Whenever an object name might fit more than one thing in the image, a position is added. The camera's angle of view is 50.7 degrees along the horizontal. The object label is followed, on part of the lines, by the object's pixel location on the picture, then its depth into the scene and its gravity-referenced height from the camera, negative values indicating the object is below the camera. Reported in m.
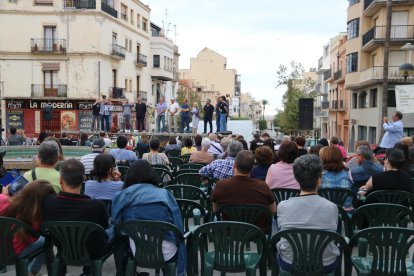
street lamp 14.03 +1.85
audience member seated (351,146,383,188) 7.27 -0.72
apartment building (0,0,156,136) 36.94 +5.24
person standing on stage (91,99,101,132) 21.39 +0.37
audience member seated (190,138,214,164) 9.71 -0.74
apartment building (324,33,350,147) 51.06 +3.89
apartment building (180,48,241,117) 100.88 +11.99
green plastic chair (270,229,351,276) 3.84 -1.08
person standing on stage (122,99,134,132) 22.86 +0.67
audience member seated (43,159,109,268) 4.29 -0.83
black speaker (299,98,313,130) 19.88 +0.51
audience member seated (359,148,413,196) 5.98 -0.72
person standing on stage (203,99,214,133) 20.60 +0.52
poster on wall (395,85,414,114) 15.11 +0.95
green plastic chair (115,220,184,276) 4.15 -1.14
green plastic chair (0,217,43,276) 4.19 -1.20
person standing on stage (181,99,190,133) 21.72 +0.34
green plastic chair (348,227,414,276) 3.79 -1.09
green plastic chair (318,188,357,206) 6.02 -0.96
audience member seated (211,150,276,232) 5.01 -0.77
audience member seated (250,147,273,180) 7.12 -0.62
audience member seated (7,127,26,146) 15.96 -0.65
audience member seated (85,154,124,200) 5.65 -0.80
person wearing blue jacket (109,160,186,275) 4.39 -0.88
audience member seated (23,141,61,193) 5.71 -0.60
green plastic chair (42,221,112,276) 4.14 -1.16
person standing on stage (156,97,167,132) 22.16 +0.48
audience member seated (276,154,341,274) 4.01 -0.81
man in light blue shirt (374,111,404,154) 12.12 -0.19
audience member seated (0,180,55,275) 4.34 -0.86
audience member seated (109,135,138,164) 9.70 -0.67
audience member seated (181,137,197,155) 12.25 -0.69
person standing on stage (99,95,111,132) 21.39 +0.44
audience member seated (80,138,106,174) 7.98 -0.53
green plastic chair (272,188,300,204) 5.95 -0.94
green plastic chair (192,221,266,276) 4.06 -1.19
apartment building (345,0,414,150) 34.12 +5.67
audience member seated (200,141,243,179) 7.21 -0.76
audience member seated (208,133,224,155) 11.54 -0.66
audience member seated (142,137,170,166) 9.30 -0.72
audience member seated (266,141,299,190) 6.28 -0.67
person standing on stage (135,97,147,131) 21.20 +0.64
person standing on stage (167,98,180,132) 22.45 +0.38
